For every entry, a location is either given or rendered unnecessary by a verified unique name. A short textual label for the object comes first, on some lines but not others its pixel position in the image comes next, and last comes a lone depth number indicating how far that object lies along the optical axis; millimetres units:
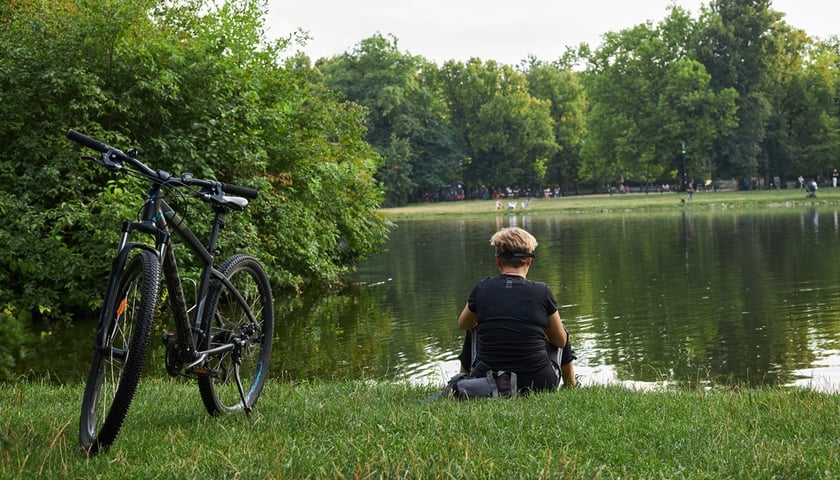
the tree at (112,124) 14859
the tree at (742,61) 78438
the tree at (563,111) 101312
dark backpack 6422
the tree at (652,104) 76812
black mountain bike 4664
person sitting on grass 6484
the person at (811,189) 62719
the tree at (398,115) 89625
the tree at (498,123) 94375
